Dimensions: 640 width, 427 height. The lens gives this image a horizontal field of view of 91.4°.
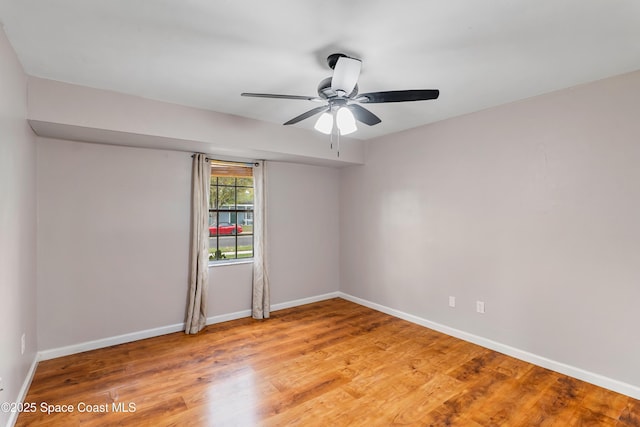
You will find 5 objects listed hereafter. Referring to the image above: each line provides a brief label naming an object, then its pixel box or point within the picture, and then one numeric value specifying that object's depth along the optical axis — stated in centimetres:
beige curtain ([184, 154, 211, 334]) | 371
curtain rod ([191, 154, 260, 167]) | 392
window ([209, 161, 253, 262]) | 414
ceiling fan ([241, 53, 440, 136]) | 201
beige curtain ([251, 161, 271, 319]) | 422
